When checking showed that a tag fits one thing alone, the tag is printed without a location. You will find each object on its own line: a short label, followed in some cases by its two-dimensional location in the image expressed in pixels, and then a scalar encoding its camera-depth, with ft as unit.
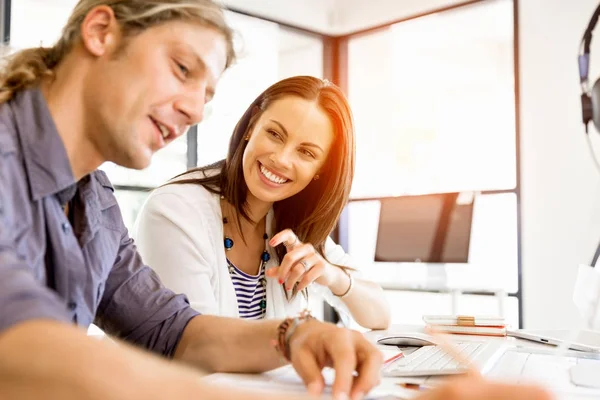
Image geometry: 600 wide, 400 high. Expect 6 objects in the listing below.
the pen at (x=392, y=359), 3.14
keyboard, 2.79
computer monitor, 10.61
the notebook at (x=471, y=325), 4.74
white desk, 2.51
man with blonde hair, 2.44
